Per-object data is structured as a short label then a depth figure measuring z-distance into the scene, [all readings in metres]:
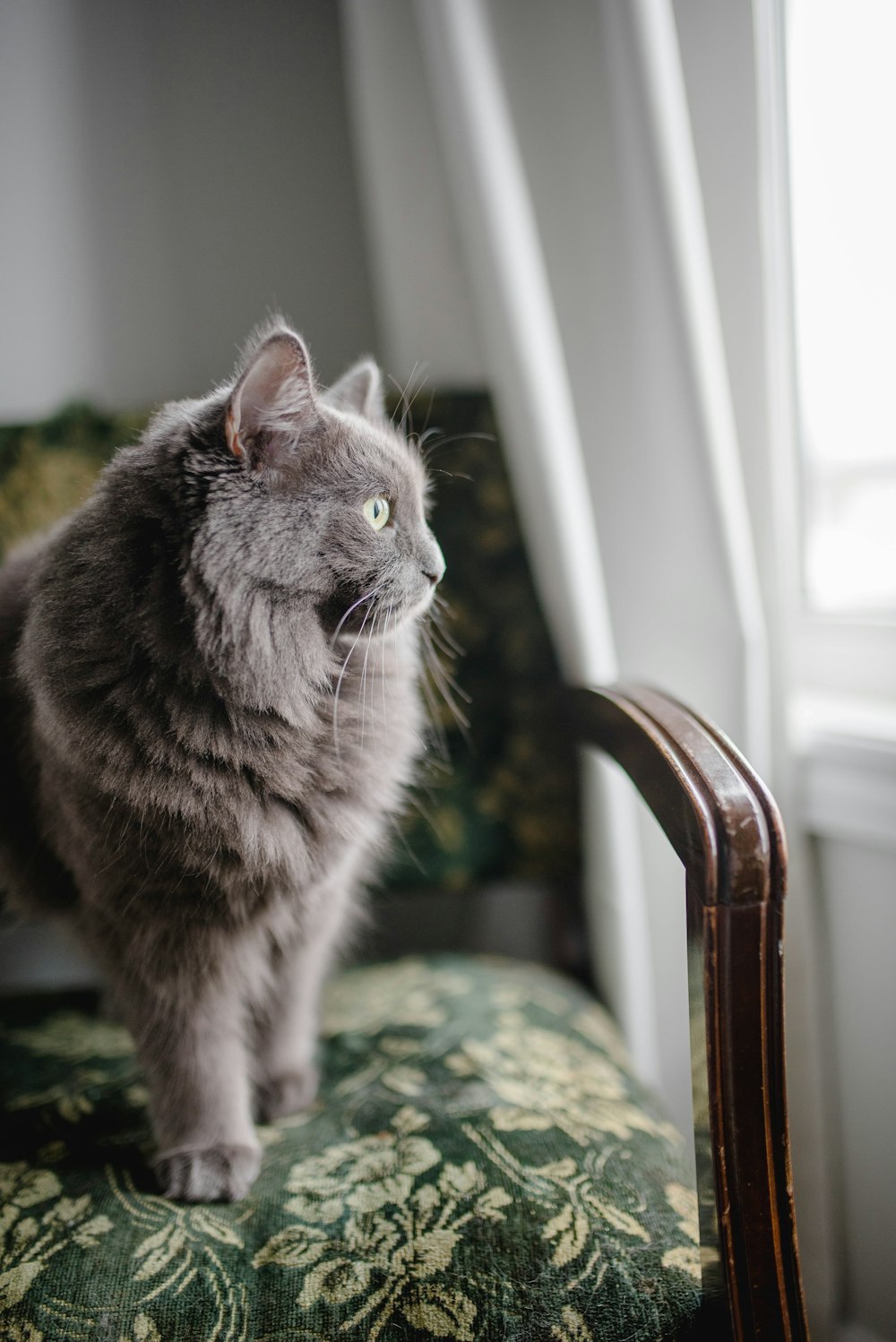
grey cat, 0.72
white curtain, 0.95
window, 1.12
